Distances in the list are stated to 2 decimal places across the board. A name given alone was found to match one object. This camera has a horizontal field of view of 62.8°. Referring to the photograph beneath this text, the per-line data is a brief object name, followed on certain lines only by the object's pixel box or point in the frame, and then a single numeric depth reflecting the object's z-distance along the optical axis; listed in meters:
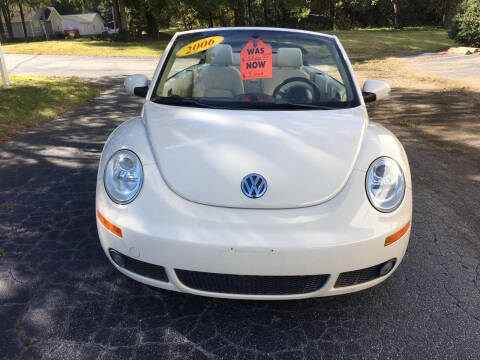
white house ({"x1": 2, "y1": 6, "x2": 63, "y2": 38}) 61.28
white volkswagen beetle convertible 1.97
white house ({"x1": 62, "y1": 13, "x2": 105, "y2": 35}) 74.81
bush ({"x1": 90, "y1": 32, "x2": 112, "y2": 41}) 29.77
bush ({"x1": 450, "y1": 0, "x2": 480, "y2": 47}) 15.93
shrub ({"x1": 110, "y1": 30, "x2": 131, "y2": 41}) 28.27
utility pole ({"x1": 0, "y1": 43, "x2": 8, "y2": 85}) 8.90
